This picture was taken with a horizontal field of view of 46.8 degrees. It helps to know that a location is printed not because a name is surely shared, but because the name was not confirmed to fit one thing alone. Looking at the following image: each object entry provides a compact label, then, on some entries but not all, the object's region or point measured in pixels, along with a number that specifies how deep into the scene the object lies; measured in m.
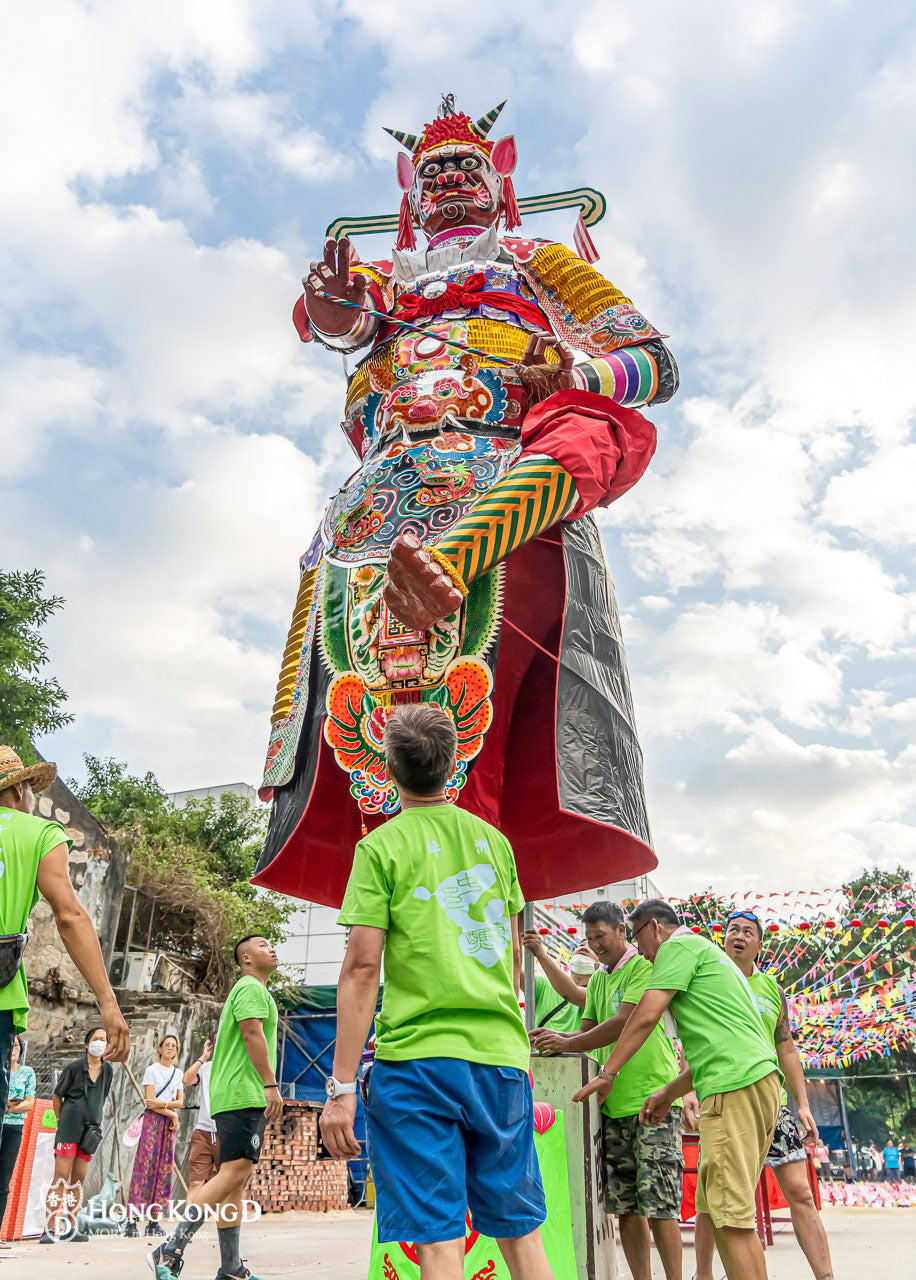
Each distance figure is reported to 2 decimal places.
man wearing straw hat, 2.53
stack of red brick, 9.23
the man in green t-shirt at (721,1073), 2.80
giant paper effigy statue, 3.43
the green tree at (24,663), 12.44
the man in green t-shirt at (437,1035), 1.88
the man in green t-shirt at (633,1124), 3.47
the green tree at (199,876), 13.31
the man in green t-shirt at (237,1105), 3.69
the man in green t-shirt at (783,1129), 3.63
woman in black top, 5.98
